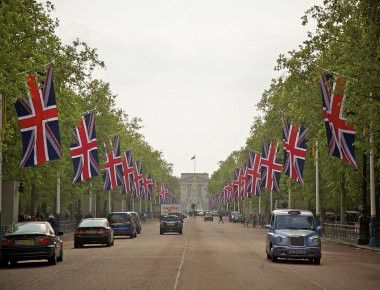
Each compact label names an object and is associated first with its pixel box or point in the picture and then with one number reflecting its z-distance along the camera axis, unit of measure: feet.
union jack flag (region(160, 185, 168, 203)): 491.51
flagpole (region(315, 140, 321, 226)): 190.67
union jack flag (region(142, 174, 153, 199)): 341.80
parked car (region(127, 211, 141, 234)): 205.05
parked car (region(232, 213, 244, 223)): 405.82
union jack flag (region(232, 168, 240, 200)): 330.63
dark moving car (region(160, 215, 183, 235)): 209.29
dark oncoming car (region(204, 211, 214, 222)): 458.09
